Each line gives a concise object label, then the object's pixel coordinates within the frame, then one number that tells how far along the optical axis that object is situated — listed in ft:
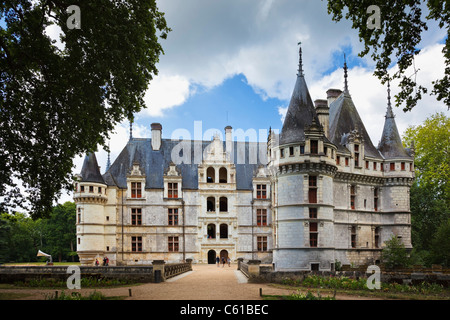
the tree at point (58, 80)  50.42
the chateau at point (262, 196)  93.30
